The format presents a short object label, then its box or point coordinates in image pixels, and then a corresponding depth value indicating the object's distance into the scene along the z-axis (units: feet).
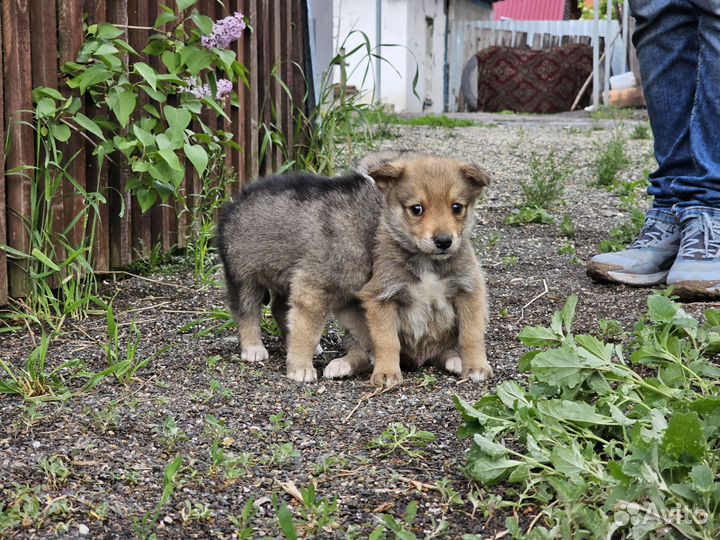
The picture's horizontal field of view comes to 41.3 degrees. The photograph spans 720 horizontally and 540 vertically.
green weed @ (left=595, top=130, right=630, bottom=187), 24.99
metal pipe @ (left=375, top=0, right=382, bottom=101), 56.85
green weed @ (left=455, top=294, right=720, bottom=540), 6.70
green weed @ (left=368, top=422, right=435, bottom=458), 8.80
